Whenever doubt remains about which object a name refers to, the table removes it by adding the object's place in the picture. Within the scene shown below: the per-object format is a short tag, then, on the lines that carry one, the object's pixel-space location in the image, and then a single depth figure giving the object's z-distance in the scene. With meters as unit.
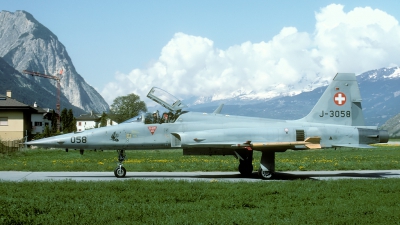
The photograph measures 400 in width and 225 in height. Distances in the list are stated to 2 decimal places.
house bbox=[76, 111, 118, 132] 160.59
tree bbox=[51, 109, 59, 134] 111.61
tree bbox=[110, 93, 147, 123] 107.84
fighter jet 16.95
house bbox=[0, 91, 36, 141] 59.66
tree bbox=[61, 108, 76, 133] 108.88
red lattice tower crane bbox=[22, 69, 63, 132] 184.62
